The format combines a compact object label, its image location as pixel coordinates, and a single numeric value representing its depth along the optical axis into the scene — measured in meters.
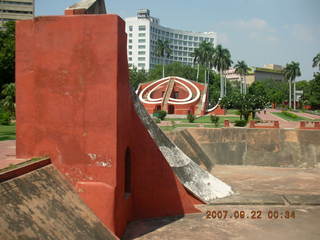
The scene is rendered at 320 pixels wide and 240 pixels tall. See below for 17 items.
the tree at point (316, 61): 53.16
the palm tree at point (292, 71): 60.78
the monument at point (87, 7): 8.19
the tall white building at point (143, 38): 94.50
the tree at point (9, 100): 22.80
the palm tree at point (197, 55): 58.28
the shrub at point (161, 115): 28.89
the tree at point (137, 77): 62.50
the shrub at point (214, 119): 24.88
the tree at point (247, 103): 28.65
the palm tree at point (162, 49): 64.50
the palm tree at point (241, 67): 67.00
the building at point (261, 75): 98.12
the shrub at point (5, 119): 20.39
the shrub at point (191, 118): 27.61
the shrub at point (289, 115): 36.22
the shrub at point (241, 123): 23.78
